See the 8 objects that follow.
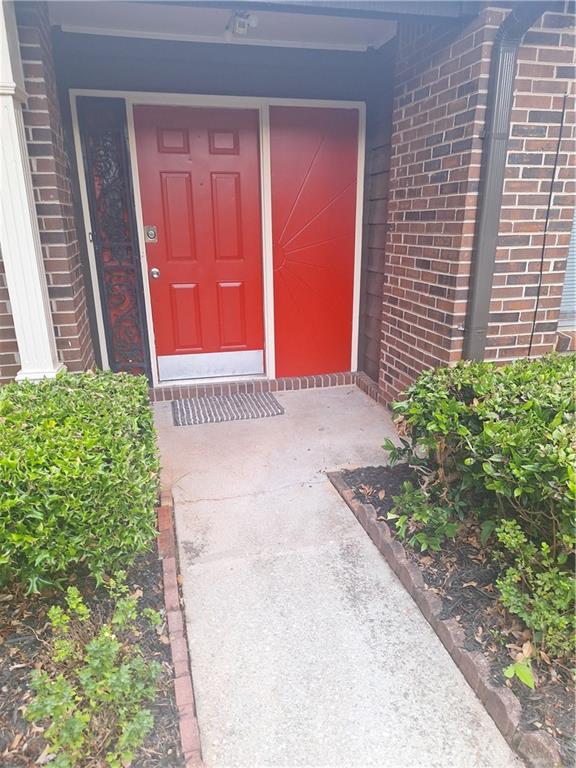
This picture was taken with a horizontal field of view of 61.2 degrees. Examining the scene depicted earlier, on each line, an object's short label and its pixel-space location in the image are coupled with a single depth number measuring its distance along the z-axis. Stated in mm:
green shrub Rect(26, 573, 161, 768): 1215
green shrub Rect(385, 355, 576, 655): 1523
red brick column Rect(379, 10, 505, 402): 2570
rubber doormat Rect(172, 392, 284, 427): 3570
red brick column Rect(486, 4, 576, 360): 2516
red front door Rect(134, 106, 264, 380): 3580
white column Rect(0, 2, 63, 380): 2285
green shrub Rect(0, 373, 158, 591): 1505
